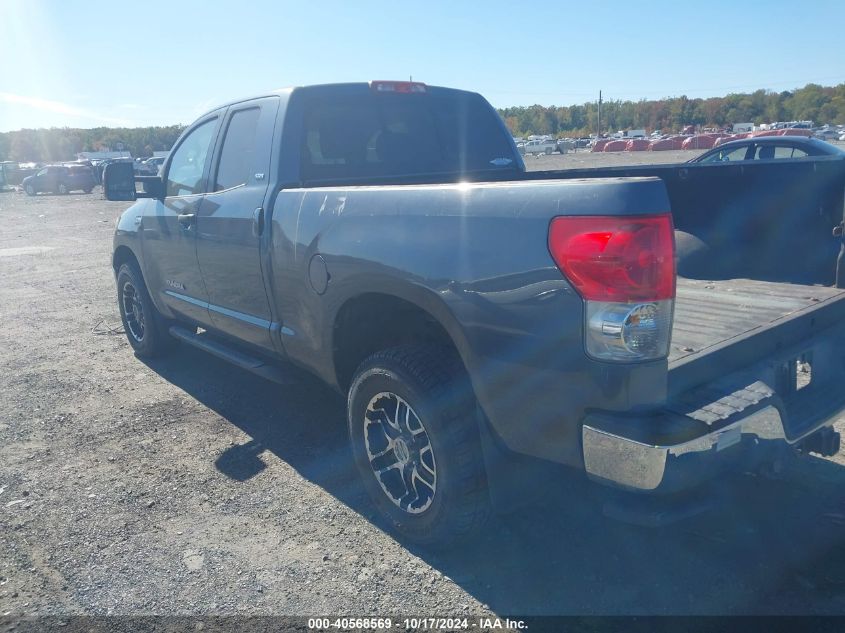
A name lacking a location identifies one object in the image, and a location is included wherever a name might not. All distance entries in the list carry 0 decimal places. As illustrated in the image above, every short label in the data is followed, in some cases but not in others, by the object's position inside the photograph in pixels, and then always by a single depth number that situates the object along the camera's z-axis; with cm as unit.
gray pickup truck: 239
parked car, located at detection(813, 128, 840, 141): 4371
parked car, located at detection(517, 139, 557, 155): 6425
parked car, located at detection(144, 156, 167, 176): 3958
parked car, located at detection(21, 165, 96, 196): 3775
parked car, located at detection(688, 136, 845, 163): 1032
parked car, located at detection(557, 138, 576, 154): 6456
